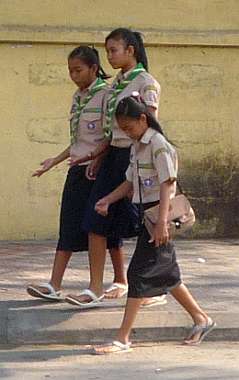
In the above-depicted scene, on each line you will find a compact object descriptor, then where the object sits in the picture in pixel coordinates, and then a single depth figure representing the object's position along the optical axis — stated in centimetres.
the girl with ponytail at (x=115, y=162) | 1040
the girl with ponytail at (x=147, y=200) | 962
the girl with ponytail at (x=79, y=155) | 1065
